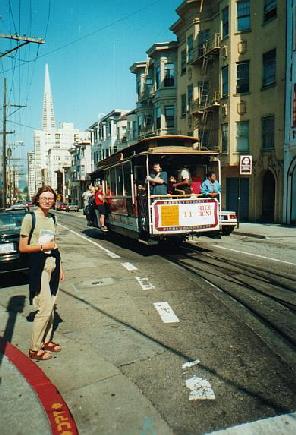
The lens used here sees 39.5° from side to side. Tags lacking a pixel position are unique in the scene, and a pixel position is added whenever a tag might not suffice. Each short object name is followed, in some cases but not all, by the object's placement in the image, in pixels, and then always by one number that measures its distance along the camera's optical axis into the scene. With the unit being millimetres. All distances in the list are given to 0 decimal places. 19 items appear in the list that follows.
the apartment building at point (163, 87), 40719
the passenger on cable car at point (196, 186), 13477
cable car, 11789
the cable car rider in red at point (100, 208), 18219
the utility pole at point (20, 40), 18656
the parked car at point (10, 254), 8758
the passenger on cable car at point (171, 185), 13045
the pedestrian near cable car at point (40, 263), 4934
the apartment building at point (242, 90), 25969
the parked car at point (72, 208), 66994
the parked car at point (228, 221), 17734
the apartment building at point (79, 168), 83625
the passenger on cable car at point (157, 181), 11867
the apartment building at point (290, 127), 23922
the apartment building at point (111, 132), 61875
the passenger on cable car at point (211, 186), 12703
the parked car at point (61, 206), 68031
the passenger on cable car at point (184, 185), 12797
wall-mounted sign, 19938
